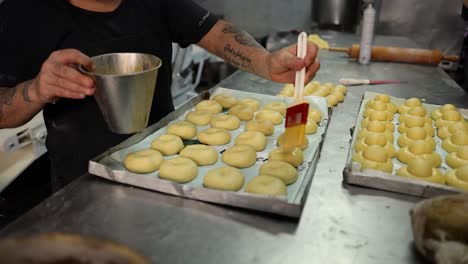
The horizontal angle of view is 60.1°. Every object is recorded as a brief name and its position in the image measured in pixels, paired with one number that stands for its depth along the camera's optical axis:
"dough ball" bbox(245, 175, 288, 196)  1.10
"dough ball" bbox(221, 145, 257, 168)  1.31
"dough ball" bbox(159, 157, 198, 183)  1.20
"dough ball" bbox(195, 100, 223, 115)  1.72
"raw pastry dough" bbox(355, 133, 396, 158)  1.38
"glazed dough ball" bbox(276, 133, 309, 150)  1.29
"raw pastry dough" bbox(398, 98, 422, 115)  1.74
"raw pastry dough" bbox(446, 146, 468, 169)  1.29
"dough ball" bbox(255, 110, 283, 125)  1.66
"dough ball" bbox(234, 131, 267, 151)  1.44
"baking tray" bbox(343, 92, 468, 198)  1.09
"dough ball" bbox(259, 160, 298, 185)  1.20
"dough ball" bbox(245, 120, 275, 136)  1.55
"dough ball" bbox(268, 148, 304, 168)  1.30
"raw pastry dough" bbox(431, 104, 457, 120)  1.68
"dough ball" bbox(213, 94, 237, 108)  1.80
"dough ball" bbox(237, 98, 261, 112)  1.77
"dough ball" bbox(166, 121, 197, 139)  1.50
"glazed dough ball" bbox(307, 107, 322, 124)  1.65
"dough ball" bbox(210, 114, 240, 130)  1.60
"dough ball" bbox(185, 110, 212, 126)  1.63
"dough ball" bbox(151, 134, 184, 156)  1.38
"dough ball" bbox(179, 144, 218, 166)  1.33
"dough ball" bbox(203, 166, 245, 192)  1.15
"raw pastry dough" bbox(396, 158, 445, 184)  1.20
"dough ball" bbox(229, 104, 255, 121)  1.69
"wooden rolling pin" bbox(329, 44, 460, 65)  2.55
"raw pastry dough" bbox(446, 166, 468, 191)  1.15
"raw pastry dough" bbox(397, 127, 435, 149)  1.46
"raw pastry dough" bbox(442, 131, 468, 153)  1.40
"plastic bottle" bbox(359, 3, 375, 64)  2.50
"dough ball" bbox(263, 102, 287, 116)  1.72
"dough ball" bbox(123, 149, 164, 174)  1.25
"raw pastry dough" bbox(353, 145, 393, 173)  1.26
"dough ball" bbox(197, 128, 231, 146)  1.48
